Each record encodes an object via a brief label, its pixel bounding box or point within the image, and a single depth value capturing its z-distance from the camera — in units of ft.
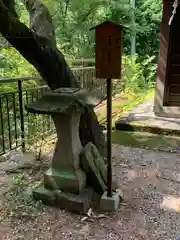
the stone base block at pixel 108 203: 7.72
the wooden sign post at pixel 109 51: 6.77
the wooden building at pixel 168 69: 15.81
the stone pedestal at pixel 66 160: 7.50
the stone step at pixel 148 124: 14.40
